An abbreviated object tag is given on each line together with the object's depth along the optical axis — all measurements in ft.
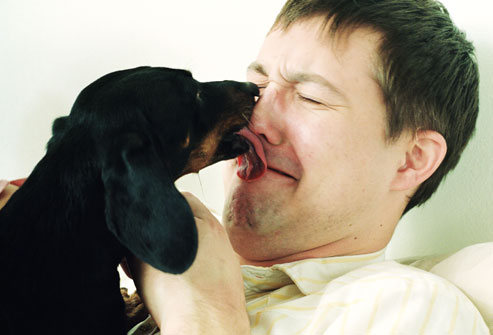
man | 3.01
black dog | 2.66
